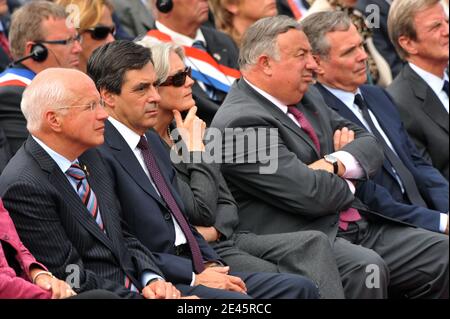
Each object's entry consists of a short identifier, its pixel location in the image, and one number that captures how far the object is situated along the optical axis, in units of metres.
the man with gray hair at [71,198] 9.44
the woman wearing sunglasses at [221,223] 11.44
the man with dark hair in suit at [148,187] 10.66
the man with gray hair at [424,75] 15.09
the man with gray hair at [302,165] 11.89
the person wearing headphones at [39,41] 12.84
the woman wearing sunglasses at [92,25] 14.23
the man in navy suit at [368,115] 13.95
